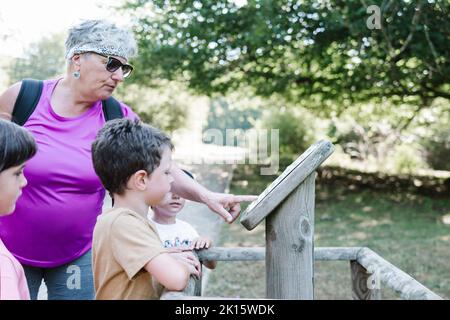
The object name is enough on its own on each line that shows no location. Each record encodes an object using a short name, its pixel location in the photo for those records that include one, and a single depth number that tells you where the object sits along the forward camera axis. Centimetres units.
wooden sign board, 196
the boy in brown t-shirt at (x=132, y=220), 170
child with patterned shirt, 305
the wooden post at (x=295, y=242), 206
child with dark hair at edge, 169
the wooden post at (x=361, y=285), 253
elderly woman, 227
